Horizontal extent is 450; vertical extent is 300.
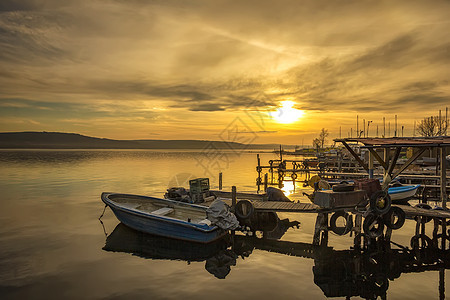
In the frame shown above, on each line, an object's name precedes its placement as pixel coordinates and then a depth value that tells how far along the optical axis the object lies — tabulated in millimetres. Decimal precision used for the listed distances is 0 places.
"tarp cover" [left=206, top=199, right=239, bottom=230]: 15742
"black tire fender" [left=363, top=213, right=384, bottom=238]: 15133
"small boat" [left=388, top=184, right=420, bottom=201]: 20969
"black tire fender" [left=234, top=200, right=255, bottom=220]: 17683
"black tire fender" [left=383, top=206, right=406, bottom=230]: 15320
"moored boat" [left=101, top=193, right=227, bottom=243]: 15656
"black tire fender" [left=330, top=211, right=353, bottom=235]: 16822
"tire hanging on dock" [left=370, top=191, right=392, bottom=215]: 15016
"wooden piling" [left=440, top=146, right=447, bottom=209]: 16214
